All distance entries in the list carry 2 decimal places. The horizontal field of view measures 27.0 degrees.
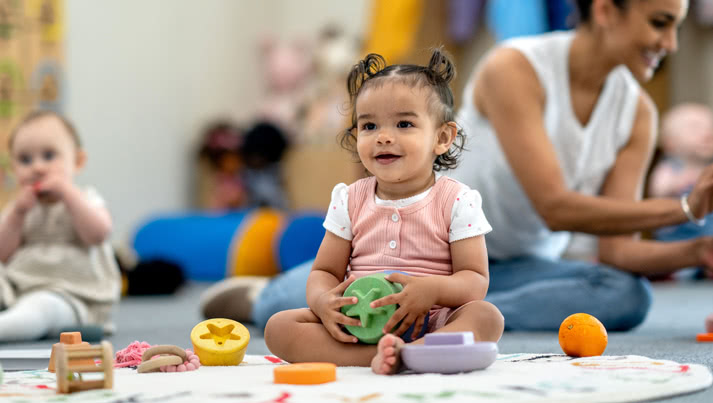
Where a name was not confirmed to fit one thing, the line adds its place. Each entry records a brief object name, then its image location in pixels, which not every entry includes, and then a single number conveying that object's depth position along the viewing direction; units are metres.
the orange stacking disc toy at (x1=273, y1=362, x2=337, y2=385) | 1.96
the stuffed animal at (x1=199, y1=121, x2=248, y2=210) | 6.49
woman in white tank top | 2.72
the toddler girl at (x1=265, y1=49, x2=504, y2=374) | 2.12
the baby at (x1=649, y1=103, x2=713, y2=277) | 4.90
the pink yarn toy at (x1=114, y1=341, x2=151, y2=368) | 2.23
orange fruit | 2.23
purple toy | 1.99
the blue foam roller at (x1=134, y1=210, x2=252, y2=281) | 5.64
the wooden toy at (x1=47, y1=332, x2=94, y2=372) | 2.17
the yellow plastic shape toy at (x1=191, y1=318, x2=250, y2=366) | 2.21
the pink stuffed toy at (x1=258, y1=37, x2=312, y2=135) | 6.74
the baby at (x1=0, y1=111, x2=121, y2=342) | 2.85
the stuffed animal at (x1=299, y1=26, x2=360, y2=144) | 6.44
